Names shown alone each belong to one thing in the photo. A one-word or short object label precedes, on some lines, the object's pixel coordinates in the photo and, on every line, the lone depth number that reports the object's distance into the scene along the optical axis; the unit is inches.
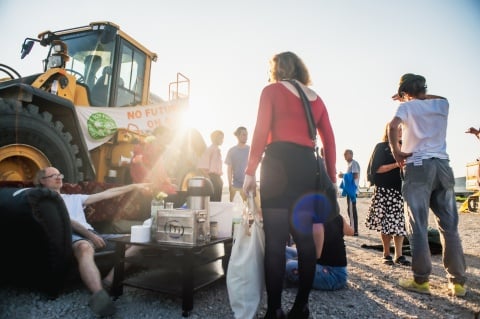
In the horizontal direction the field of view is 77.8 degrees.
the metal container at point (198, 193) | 93.0
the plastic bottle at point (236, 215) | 105.7
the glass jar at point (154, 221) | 87.6
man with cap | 96.2
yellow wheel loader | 120.9
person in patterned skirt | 135.7
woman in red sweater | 69.0
